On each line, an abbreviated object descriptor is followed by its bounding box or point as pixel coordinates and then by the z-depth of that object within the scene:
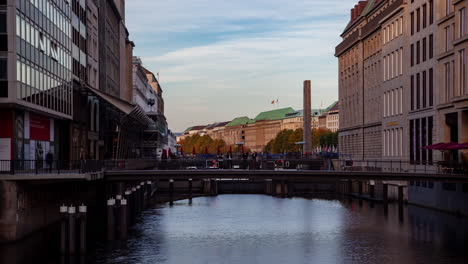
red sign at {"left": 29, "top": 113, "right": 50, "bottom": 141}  60.21
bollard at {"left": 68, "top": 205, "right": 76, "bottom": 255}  50.16
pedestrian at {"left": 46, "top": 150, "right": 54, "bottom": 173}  58.76
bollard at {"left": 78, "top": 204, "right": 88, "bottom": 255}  50.69
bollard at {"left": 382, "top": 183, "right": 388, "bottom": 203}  89.33
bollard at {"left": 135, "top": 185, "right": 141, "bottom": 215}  82.81
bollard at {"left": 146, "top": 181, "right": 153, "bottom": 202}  107.28
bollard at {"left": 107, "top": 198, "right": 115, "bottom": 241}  58.53
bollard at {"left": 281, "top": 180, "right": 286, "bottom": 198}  117.20
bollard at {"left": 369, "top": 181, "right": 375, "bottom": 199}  99.06
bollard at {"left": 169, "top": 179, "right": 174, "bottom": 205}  99.56
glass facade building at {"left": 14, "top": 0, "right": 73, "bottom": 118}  55.19
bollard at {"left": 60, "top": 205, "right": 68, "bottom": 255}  50.29
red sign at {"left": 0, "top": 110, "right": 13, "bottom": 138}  54.28
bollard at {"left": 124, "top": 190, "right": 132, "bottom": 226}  70.29
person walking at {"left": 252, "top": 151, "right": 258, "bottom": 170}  71.66
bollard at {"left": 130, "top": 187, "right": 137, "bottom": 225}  74.31
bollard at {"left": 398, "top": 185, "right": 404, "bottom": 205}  85.18
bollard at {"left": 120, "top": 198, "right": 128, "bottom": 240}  59.56
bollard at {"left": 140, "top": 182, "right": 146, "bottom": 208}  90.03
